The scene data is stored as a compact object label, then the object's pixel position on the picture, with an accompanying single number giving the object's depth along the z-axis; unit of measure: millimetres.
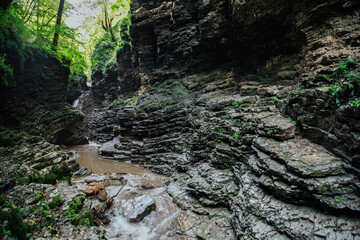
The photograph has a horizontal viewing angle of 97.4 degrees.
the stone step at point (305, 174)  3676
